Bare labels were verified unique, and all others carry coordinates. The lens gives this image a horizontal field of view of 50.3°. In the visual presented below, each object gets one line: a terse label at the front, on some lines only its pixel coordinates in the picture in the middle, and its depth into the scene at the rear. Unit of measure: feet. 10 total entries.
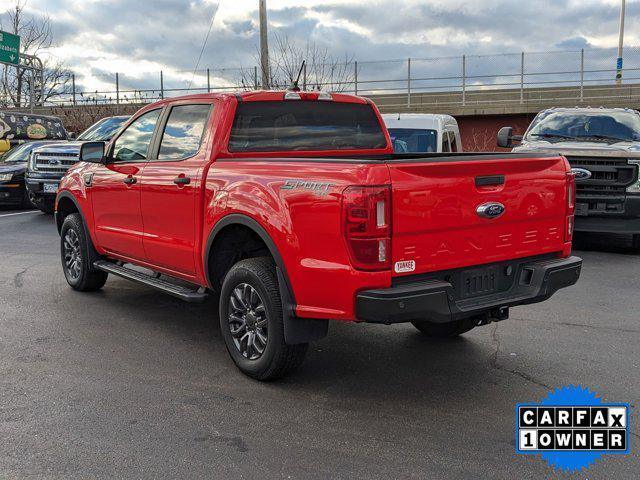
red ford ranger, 12.29
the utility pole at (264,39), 61.77
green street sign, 103.19
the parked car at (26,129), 65.92
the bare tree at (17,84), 141.28
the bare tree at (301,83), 78.43
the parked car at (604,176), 29.89
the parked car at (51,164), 45.27
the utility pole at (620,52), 83.64
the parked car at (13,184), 50.47
